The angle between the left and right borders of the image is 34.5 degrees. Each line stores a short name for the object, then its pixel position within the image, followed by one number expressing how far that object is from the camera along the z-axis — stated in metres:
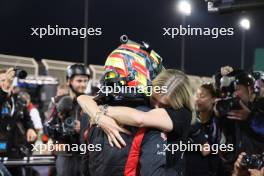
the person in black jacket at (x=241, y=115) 2.84
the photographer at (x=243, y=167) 2.61
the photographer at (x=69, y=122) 4.04
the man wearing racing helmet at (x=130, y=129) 1.67
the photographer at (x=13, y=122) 4.21
